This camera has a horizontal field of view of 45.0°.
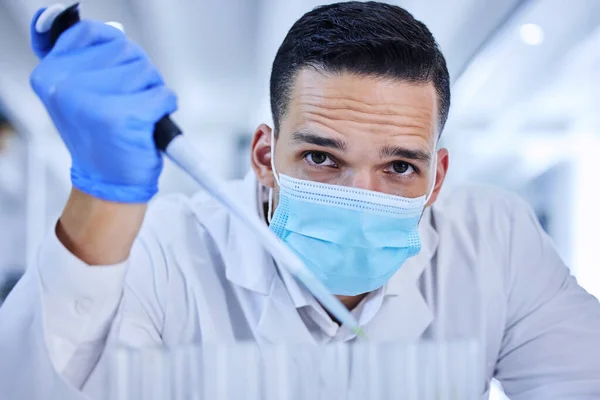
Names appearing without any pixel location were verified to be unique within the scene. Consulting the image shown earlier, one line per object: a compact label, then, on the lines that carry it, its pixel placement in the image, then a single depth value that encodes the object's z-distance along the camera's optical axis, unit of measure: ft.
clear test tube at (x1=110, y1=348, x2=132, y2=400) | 2.89
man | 2.99
